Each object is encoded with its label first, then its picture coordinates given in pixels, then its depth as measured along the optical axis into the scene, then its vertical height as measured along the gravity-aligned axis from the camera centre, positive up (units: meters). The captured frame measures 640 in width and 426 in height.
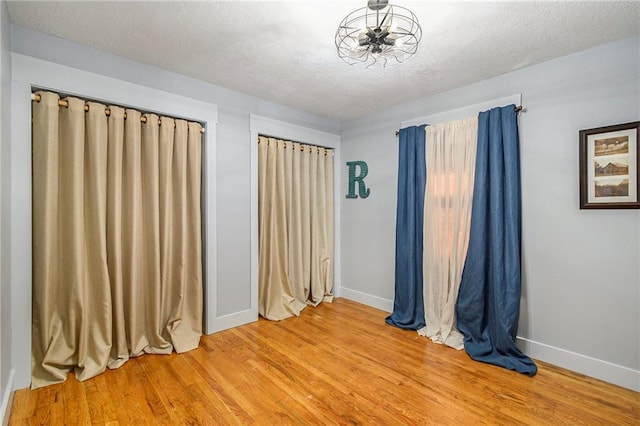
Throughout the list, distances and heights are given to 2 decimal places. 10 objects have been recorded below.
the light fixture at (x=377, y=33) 1.71 +1.06
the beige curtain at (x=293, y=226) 3.58 -0.20
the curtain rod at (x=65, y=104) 2.16 +0.82
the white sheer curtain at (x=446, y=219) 2.93 -0.07
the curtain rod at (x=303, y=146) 3.62 +0.89
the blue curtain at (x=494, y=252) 2.58 -0.36
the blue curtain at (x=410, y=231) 3.29 -0.22
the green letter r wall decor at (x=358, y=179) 4.02 +0.44
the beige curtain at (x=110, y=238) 2.20 -0.24
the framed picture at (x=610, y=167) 2.15 +0.35
